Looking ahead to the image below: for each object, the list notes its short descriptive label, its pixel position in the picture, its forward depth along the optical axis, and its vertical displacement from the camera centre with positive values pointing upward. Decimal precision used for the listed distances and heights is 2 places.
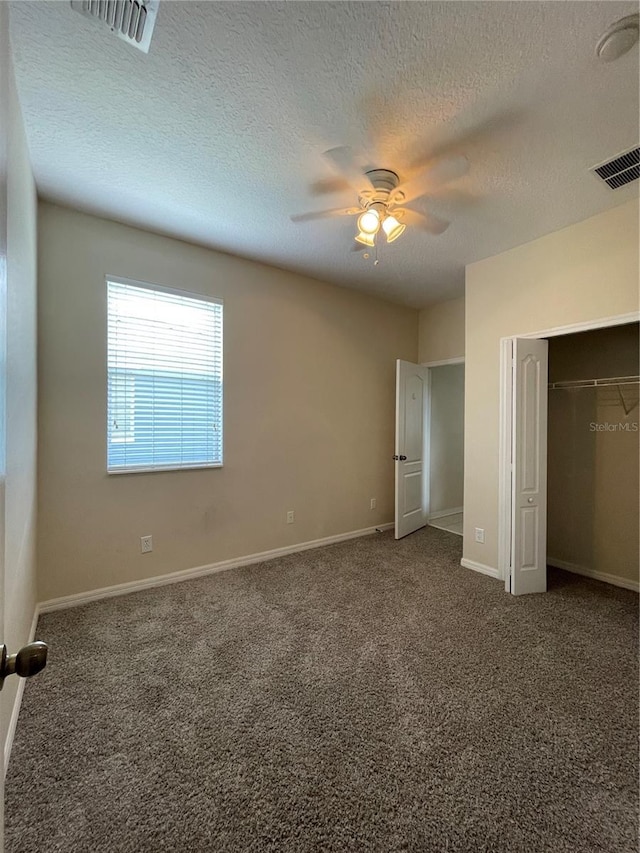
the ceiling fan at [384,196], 2.11 +1.45
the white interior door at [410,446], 4.26 -0.19
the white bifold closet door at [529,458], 3.05 -0.23
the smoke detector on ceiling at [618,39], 1.38 +1.51
